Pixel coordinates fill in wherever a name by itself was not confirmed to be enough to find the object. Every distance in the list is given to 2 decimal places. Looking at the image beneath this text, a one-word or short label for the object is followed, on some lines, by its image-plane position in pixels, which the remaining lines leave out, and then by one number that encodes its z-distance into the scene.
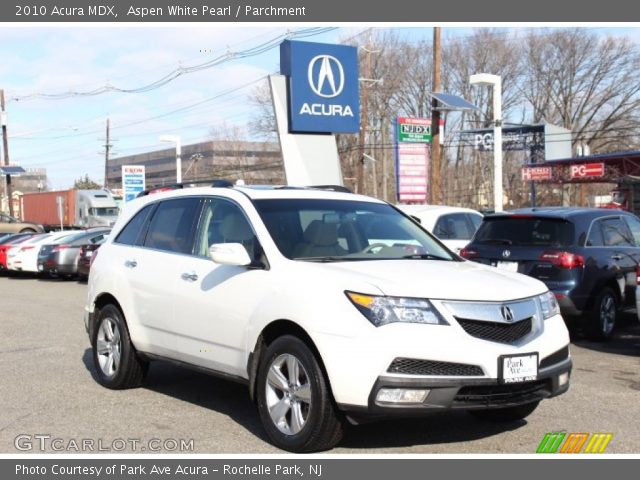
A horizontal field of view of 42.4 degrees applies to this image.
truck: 52.16
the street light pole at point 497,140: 22.05
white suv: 5.10
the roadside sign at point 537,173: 47.66
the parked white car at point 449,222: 13.76
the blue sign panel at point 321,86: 18.78
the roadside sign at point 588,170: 43.28
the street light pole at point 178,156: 35.76
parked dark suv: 10.05
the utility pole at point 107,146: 74.56
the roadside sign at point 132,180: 32.53
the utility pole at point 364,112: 39.59
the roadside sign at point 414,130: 26.52
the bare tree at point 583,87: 61.62
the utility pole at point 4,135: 52.69
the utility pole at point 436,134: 25.45
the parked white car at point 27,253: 23.78
